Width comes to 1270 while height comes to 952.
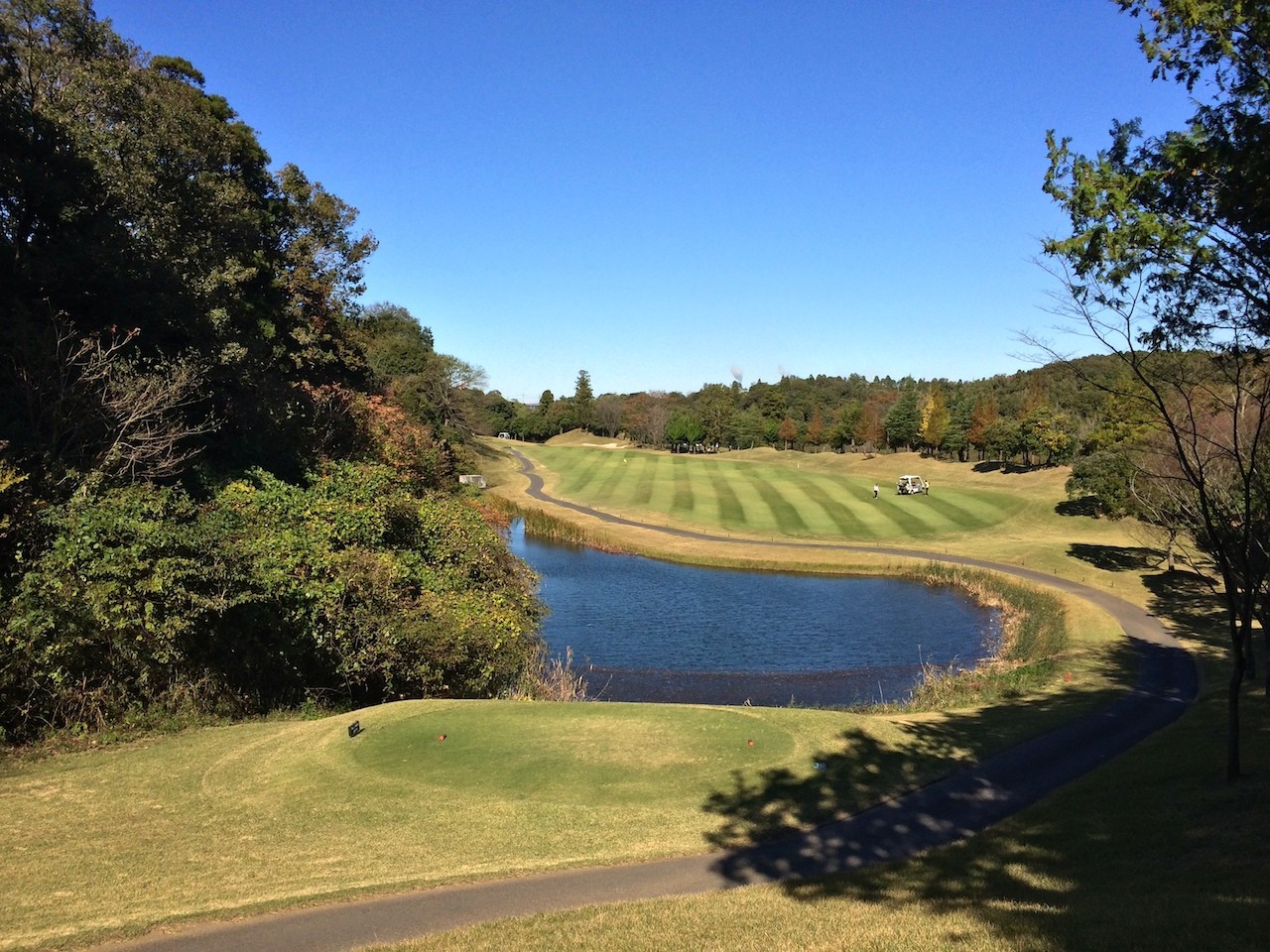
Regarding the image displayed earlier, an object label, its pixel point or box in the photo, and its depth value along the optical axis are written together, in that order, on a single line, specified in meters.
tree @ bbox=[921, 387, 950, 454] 89.25
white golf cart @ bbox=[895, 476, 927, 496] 63.68
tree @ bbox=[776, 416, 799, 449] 117.94
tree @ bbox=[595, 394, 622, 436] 144.38
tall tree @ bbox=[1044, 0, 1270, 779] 9.21
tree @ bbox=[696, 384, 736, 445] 123.19
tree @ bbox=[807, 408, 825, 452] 115.16
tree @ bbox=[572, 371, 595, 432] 147.50
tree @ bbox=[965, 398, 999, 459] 82.50
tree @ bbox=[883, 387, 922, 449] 96.56
